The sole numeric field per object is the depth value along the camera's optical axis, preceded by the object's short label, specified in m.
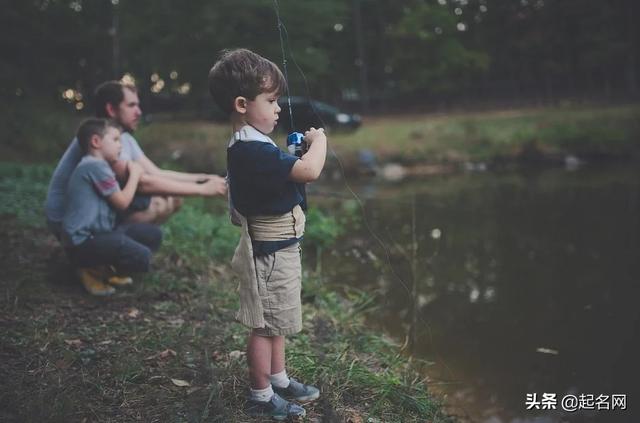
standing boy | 2.04
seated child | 3.35
